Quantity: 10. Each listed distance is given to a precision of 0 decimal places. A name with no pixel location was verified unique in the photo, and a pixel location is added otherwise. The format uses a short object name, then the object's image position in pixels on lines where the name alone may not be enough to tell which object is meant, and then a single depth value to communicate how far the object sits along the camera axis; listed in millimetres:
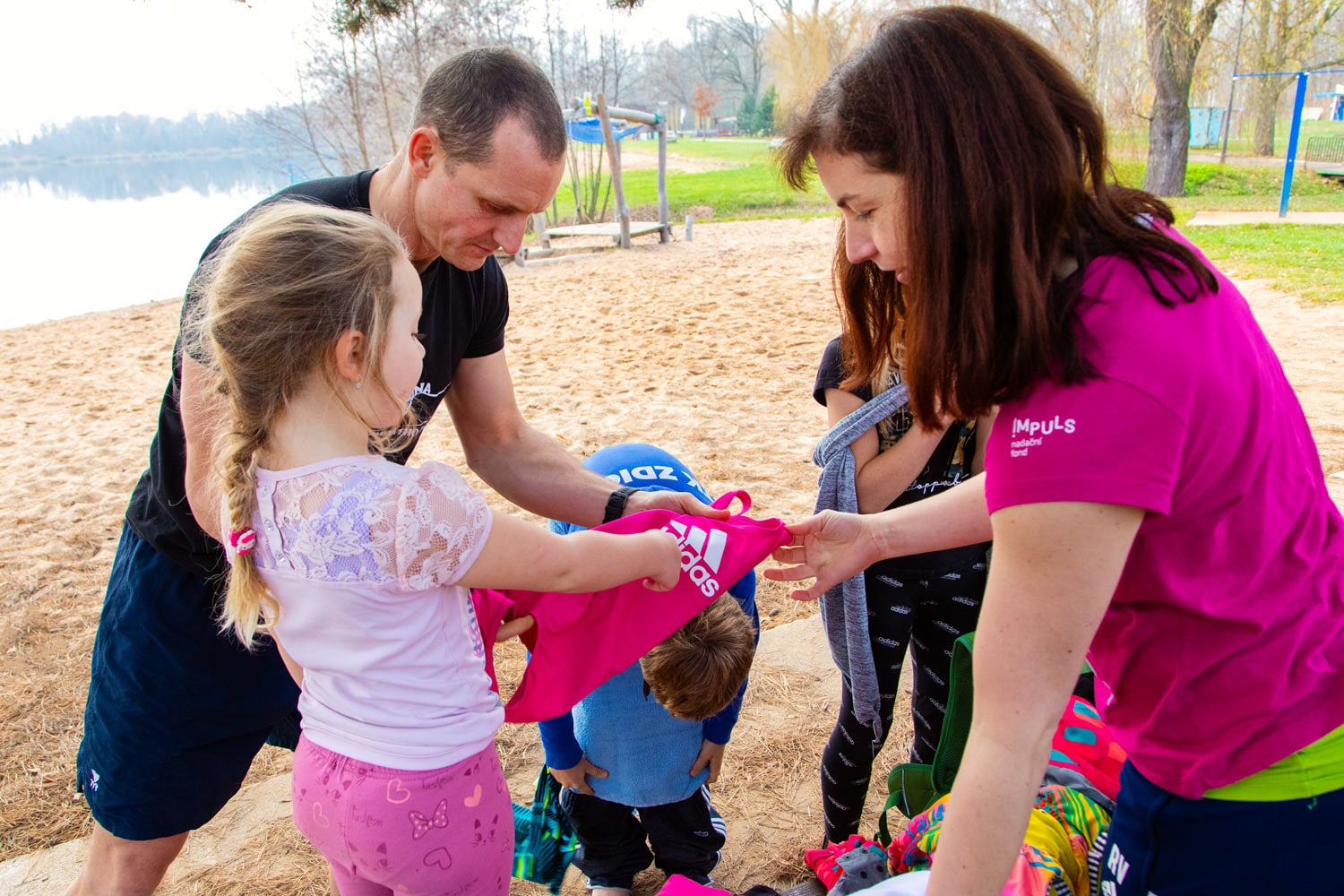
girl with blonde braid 1564
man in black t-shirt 2133
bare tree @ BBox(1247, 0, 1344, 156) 22188
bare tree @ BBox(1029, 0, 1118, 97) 19984
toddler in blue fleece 2240
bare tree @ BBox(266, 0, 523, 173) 18688
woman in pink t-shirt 1129
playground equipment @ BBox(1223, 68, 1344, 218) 15164
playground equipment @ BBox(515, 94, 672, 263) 15695
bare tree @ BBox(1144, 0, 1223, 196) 19141
